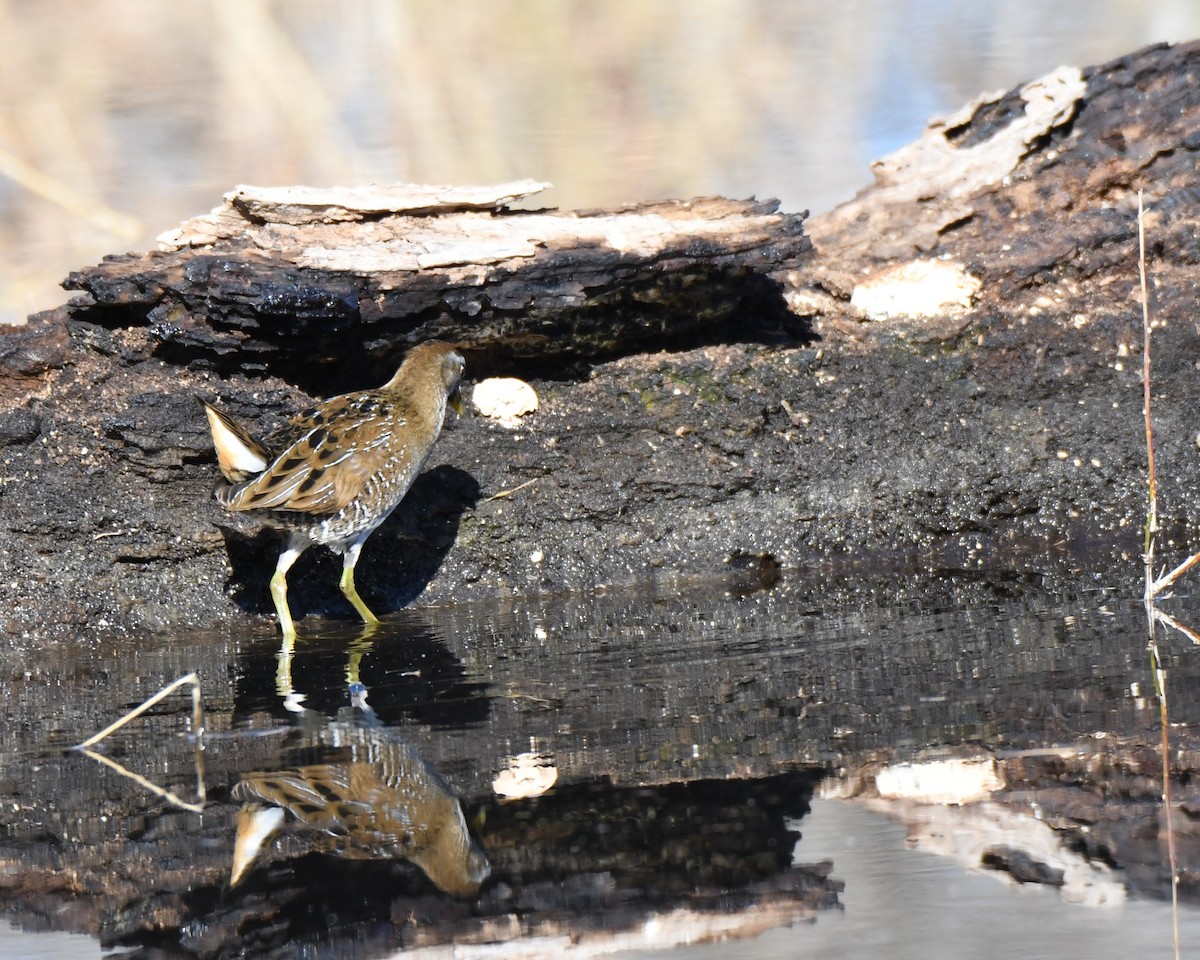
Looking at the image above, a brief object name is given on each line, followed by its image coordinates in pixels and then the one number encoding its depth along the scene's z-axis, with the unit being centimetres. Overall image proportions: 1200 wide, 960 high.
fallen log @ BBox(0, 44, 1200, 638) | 1223
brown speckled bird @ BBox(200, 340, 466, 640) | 1141
